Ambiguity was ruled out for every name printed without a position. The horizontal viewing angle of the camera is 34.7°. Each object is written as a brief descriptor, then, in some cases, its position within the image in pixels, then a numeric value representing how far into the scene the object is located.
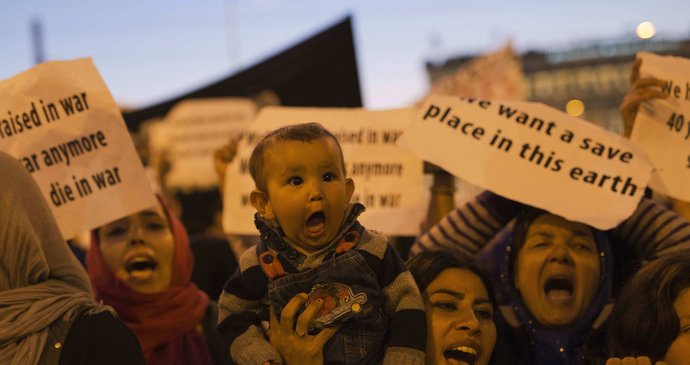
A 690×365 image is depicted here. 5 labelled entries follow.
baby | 2.78
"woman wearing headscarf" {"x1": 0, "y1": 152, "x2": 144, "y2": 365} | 2.63
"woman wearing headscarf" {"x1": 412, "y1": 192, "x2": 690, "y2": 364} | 3.41
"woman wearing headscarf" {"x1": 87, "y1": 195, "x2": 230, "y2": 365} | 4.03
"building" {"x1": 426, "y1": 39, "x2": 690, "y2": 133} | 34.75
